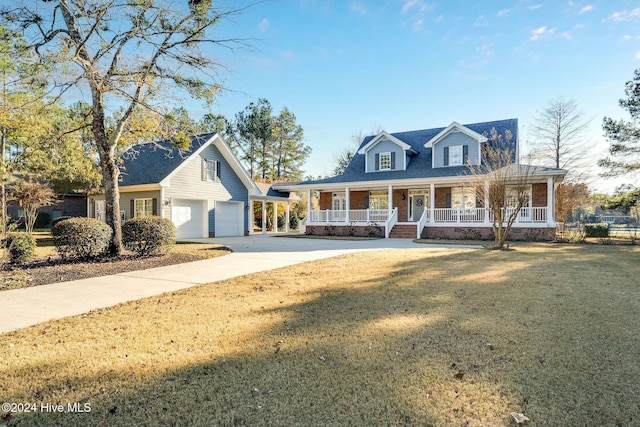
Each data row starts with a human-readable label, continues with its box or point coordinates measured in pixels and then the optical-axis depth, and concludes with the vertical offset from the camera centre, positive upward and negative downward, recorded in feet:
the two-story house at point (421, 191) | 60.59 +3.99
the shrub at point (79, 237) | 30.37 -2.18
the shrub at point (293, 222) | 110.42 -3.36
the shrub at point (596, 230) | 62.62 -3.73
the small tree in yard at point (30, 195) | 58.34 +2.95
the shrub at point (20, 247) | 28.84 -2.86
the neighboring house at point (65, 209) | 92.53 +0.96
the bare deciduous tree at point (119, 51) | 29.60 +14.56
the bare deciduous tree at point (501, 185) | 42.19 +3.10
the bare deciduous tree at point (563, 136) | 96.99 +20.95
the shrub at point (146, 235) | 34.45 -2.23
